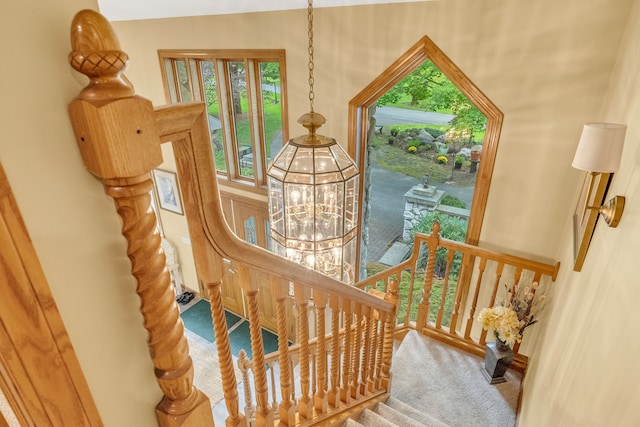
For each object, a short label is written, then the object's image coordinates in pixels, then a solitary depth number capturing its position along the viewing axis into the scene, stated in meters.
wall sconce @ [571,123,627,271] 1.46
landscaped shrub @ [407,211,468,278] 5.14
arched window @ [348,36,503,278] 2.89
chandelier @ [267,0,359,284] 2.36
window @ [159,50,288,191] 4.02
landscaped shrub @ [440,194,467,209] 5.25
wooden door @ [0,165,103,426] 0.51
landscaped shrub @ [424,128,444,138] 5.05
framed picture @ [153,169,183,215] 5.25
